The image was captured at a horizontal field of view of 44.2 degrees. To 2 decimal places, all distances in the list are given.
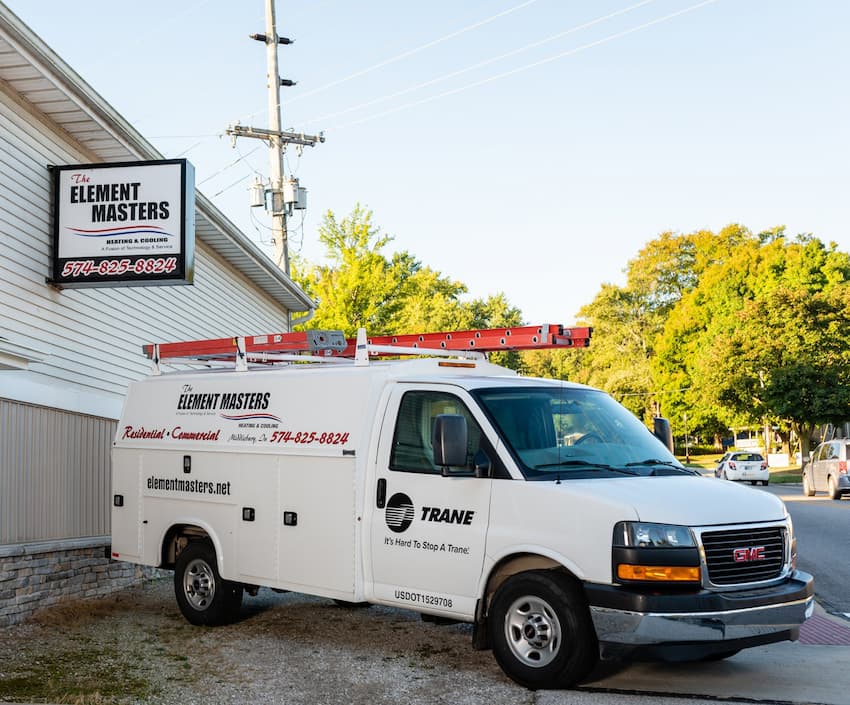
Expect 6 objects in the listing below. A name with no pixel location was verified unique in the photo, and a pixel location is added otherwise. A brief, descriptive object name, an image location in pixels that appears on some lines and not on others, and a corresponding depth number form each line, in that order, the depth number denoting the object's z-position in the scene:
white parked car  41.16
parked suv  28.77
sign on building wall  11.37
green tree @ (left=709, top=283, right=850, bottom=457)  46.94
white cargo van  6.64
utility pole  27.44
